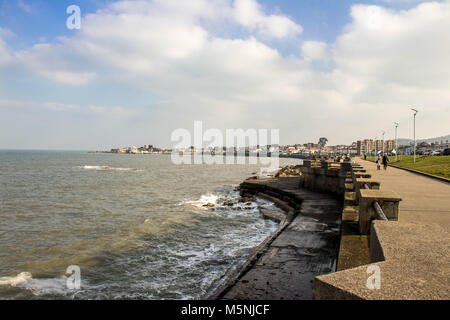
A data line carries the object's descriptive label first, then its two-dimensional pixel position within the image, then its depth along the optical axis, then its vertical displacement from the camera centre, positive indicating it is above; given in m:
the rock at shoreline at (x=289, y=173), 38.59 -2.94
